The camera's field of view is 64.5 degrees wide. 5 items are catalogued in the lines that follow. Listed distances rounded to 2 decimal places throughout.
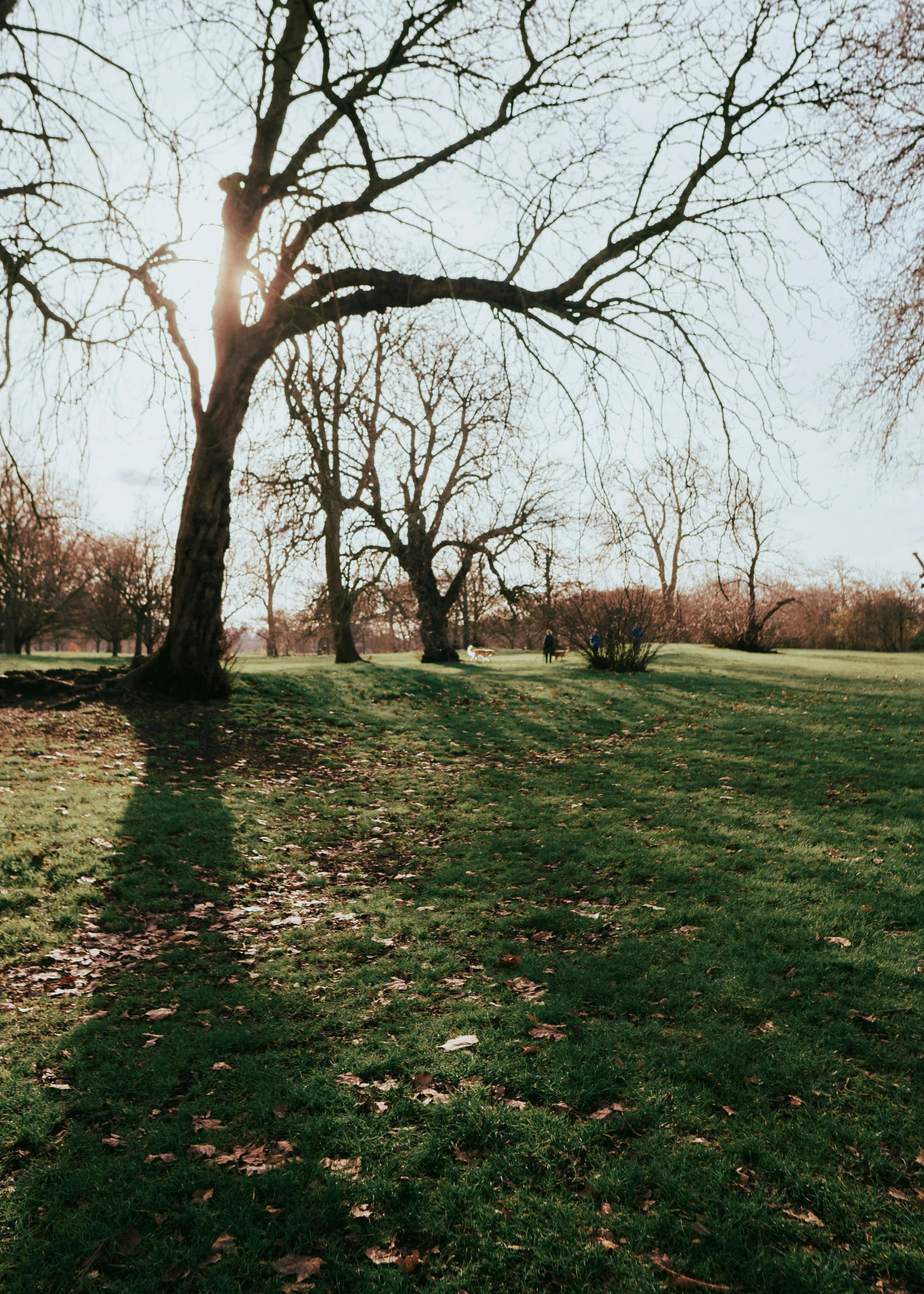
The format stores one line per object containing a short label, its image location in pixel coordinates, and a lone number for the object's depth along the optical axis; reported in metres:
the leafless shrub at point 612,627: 20.19
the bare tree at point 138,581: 35.84
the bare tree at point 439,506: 23.92
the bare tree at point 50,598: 32.59
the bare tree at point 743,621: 30.88
